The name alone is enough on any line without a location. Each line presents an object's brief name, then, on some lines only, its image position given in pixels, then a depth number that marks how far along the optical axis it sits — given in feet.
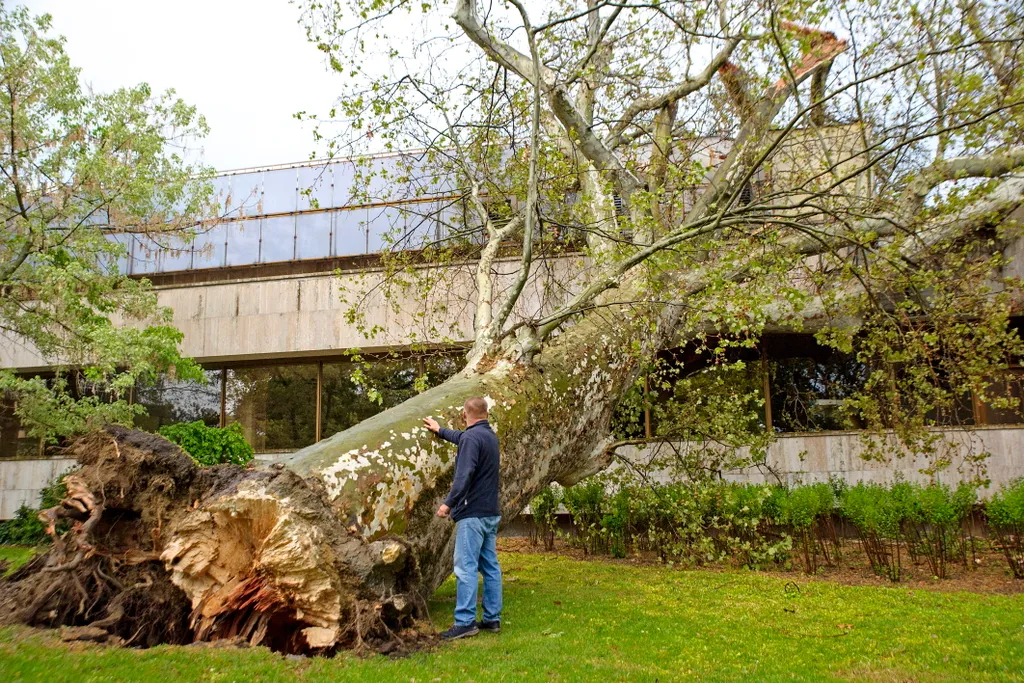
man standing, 19.61
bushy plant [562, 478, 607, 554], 38.70
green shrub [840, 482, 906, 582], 32.14
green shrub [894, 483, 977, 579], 32.45
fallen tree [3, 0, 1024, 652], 17.33
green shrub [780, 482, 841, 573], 34.12
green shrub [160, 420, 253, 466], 38.86
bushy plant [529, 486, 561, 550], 40.73
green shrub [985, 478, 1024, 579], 30.40
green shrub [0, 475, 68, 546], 45.01
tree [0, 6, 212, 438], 40.06
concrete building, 47.50
